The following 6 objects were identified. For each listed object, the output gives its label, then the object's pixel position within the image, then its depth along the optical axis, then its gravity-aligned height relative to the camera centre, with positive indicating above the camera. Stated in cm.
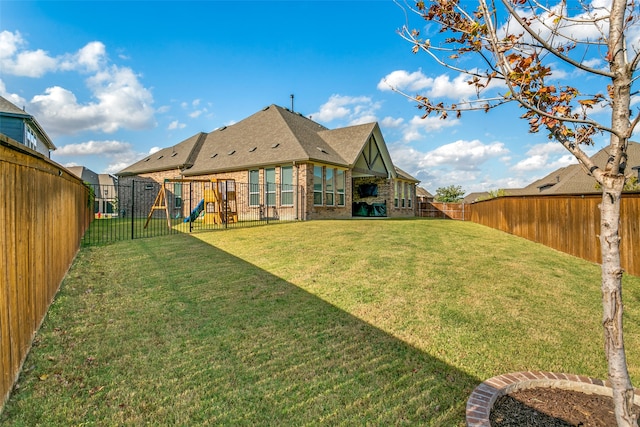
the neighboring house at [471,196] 6844 +296
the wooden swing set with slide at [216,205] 1463 +32
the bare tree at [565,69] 201 +96
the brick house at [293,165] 1673 +277
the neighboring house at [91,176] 4134 +492
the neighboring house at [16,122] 1599 +464
